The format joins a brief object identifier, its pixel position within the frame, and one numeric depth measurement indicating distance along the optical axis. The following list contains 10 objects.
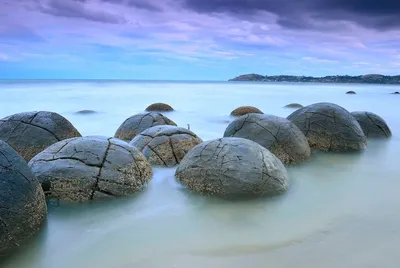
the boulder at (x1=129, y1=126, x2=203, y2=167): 6.97
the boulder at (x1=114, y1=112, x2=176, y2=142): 9.23
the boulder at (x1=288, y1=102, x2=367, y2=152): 8.77
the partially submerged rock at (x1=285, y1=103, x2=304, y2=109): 24.33
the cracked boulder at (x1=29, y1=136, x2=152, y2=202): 5.04
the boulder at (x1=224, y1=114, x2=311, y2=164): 7.37
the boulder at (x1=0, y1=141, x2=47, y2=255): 3.77
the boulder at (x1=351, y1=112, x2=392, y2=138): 10.90
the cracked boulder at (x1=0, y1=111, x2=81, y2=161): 6.80
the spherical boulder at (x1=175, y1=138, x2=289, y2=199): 5.34
